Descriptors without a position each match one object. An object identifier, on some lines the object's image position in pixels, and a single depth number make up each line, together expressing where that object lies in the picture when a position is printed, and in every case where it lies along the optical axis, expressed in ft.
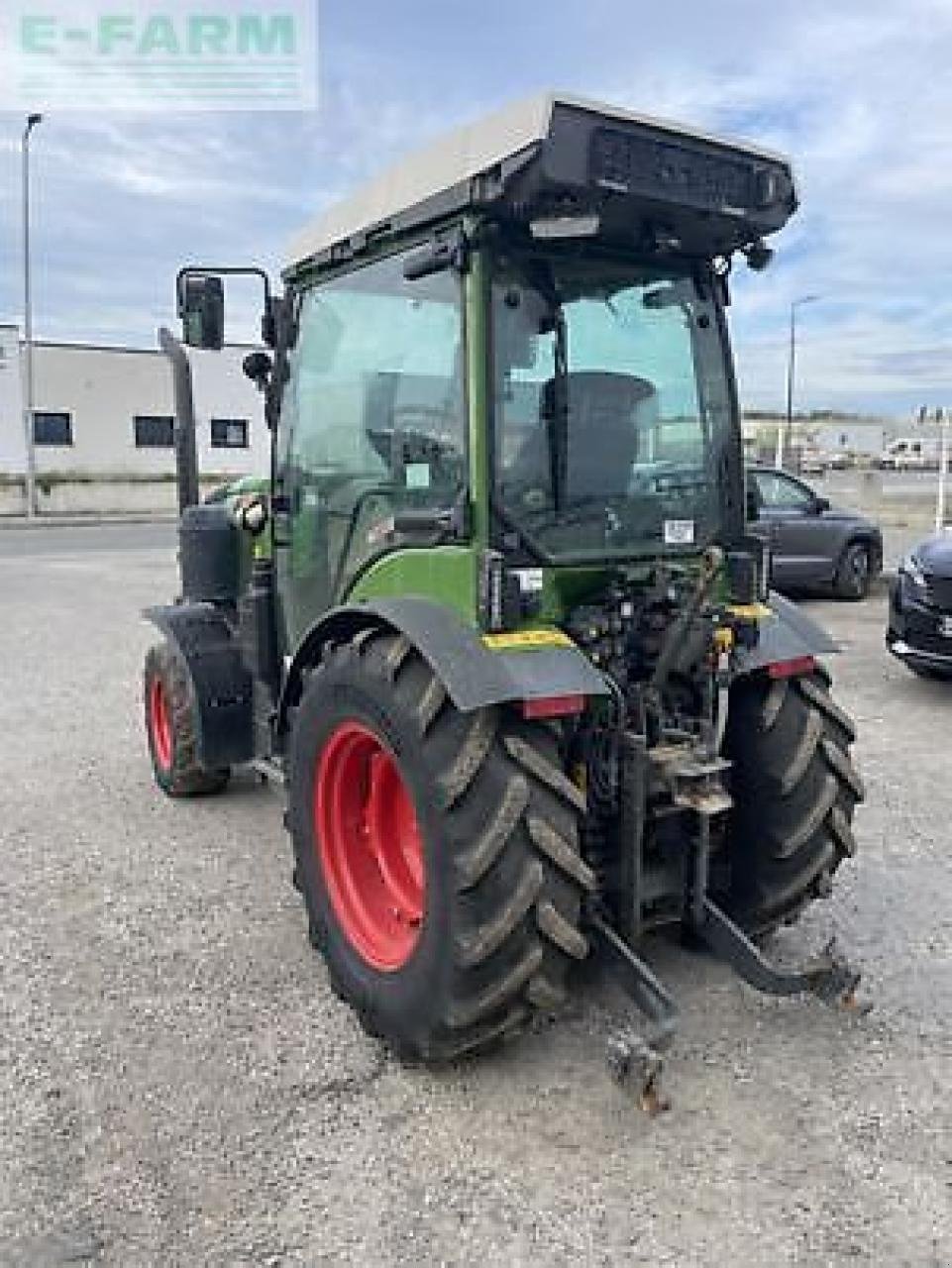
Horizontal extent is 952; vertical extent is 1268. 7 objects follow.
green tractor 9.00
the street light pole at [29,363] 80.19
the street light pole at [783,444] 89.66
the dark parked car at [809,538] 38.91
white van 226.79
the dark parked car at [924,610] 23.65
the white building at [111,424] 102.68
